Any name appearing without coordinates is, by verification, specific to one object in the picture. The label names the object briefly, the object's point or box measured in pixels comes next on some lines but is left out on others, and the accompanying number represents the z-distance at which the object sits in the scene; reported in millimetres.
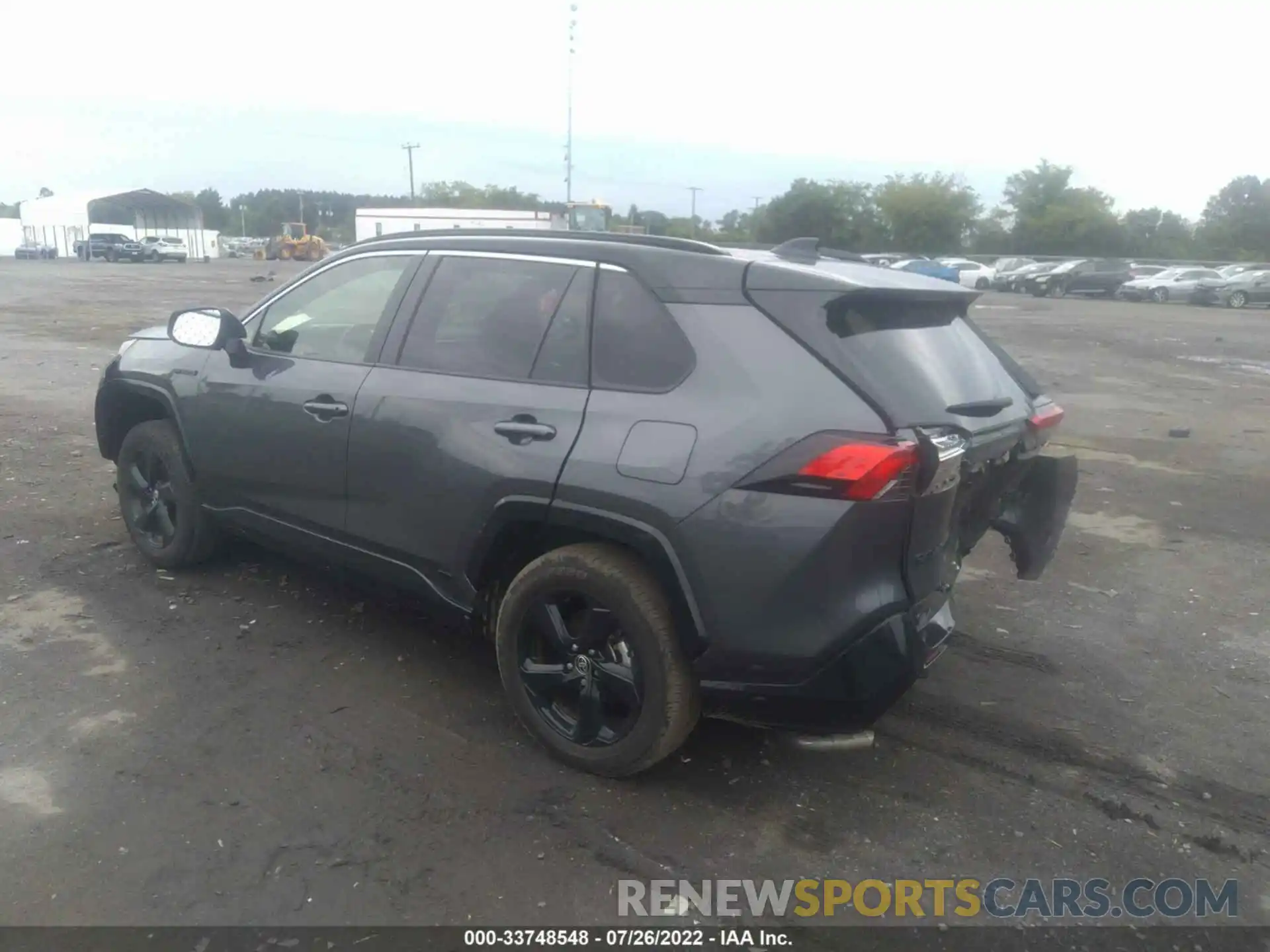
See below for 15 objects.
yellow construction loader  65188
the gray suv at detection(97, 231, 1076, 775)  3008
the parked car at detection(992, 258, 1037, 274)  47019
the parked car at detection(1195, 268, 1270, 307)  35500
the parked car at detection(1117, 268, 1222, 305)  37781
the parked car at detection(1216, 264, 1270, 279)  37219
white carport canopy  74938
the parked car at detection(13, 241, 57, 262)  65688
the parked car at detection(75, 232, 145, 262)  55125
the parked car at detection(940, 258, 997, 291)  44156
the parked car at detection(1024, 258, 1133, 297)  41219
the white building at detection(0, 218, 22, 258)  78438
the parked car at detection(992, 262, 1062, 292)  43656
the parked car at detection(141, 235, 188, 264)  54906
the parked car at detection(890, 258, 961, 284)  31767
